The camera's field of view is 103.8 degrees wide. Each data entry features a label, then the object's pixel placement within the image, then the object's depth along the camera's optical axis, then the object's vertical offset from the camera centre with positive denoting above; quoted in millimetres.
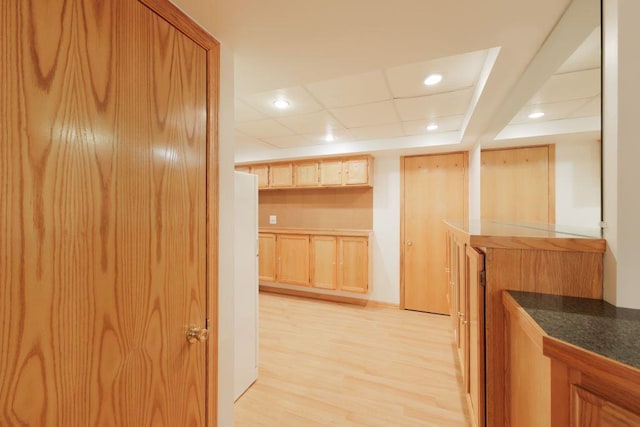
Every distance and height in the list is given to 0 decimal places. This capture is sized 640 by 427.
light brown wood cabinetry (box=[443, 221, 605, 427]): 891 -255
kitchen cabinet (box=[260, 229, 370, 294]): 3621 -703
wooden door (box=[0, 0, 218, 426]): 605 +1
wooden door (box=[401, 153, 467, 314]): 3414 -92
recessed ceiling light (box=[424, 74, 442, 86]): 1812 +989
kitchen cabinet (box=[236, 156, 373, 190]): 3658 +627
